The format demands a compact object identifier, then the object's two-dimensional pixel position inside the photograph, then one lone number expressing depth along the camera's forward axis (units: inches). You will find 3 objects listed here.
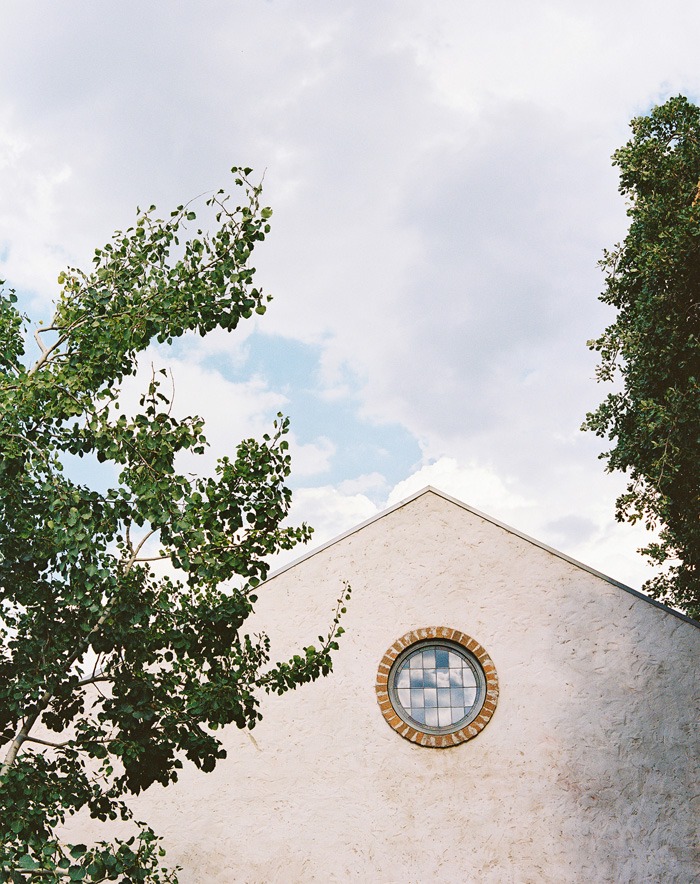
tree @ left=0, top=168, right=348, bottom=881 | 247.6
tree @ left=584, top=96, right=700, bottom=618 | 536.7
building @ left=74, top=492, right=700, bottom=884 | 386.6
